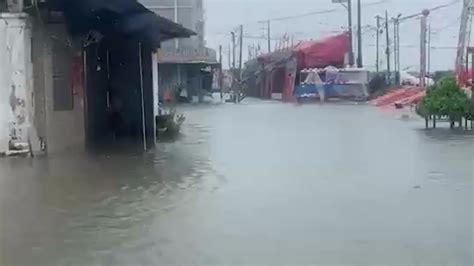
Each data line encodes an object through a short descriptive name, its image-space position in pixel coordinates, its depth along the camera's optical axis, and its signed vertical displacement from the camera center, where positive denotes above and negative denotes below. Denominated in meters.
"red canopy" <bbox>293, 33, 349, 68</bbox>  57.31 +1.52
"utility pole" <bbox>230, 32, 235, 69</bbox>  91.69 +2.97
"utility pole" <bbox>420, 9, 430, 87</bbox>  54.25 +1.69
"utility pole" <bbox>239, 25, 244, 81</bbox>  86.26 +3.51
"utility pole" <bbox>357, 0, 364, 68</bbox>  66.19 +2.76
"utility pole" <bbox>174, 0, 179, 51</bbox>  56.72 +3.96
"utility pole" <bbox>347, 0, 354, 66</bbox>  62.16 +2.79
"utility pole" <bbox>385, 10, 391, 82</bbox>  77.88 +2.89
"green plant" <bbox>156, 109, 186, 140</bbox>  21.30 -1.06
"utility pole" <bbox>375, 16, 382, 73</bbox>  79.31 +2.64
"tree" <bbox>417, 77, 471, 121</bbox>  23.81 -0.67
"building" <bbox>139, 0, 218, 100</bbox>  51.88 +1.28
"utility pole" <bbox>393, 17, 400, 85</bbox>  75.75 +2.54
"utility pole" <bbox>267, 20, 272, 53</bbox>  88.61 +3.55
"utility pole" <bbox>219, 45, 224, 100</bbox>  67.22 +0.03
